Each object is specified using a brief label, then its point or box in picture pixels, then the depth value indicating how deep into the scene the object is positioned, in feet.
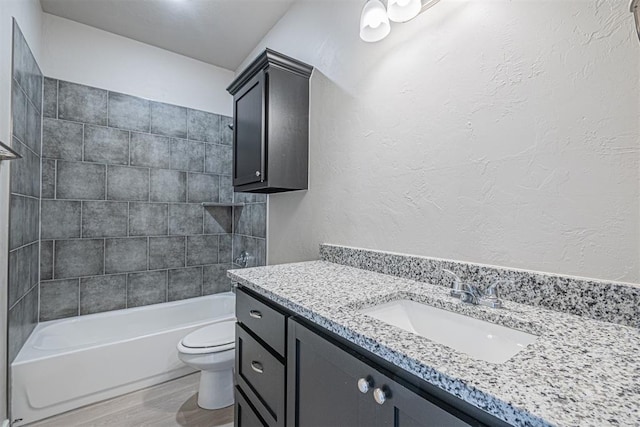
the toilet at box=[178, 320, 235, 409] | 5.91
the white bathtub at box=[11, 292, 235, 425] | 5.64
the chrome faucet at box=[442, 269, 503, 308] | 2.95
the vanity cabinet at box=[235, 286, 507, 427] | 1.84
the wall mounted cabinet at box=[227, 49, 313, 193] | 5.78
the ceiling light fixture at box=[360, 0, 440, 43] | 3.97
